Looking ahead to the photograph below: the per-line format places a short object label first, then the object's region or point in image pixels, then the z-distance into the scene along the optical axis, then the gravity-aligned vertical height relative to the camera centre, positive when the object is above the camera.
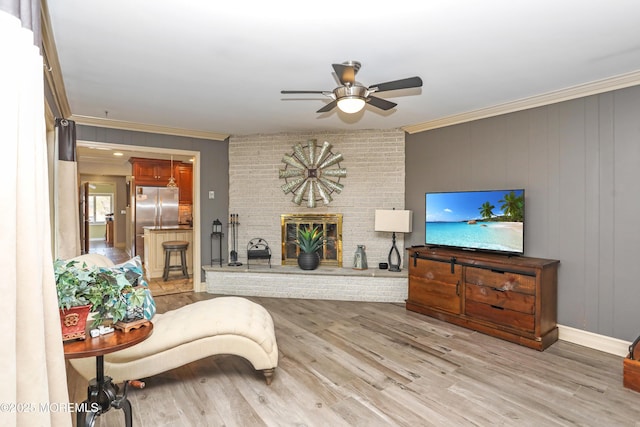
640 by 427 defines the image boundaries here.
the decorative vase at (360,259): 4.95 -0.72
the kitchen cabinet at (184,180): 8.08 +0.72
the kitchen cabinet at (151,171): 7.54 +0.89
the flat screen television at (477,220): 3.52 -0.13
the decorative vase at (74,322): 1.65 -0.53
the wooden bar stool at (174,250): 5.92 -0.77
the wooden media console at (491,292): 3.16 -0.85
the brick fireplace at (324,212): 4.78 -0.03
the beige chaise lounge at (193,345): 2.28 -0.92
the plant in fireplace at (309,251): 4.96 -0.59
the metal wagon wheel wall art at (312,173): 5.12 +0.55
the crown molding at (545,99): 2.95 +1.08
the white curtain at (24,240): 0.88 -0.08
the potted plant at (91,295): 1.63 -0.42
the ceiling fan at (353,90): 2.34 +0.87
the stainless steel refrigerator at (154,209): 7.48 +0.04
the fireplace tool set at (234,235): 5.30 -0.39
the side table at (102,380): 1.67 -0.90
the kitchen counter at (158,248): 6.13 -0.66
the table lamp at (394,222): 4.59 -0.17
